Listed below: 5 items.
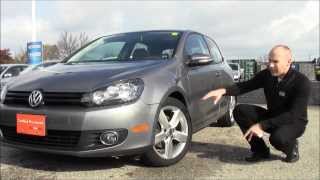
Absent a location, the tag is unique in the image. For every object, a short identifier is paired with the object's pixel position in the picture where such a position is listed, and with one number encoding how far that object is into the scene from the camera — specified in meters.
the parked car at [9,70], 10.28
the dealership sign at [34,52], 12.53
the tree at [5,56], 34.36
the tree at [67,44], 26.19
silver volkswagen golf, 2.64
